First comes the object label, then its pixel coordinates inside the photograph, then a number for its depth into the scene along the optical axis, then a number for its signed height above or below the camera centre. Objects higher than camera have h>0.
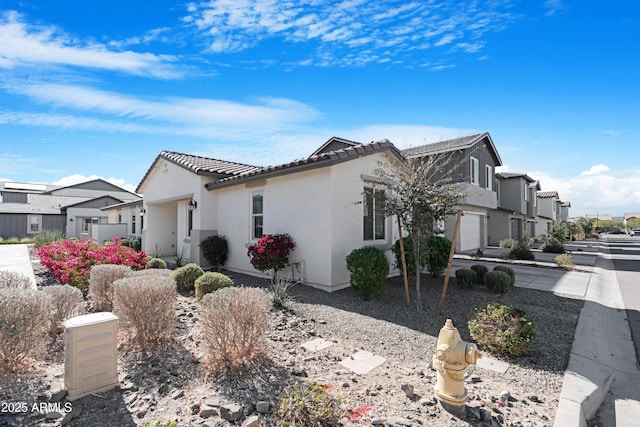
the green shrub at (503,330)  4.59 -1.69
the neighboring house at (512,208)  24.94 +1.35
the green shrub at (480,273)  9.22 -1.55
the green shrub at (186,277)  8.23 -1.50
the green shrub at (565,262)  13.59 -1.80
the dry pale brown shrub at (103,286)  6.04 -1.29
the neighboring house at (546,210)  39.28 +1.66
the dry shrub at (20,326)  3.41 -1.22
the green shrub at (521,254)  16.07 -1.71
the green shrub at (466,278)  8.91 -1.67
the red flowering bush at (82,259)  7.13 -1.01
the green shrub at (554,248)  20.33 -1.77
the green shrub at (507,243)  21.75 -1.55
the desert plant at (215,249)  11.38 -1.03
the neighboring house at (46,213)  30.31 +0.87
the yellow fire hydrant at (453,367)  3.15 -1.51
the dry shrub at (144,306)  4.36 -1.23
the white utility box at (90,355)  3.21 -1.46
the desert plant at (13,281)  5.58 -1.12
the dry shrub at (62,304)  4.70 -1.32
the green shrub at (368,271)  7.35 -1.19
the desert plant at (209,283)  7.04 -1.45
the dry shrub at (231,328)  3.87 -1.39
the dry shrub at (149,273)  6.11 -1.05
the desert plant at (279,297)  6.59 -1.65
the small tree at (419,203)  6.58 +0.41
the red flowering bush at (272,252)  8.65 -0.86
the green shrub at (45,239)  16.69 -0.98
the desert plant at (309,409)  2.84 -1.80
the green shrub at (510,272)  8.84 -1.50
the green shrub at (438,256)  10.02 -1.12
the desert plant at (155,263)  10.24 -1.42
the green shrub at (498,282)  8.30 -1.64
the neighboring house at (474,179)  18.11 +2.78
